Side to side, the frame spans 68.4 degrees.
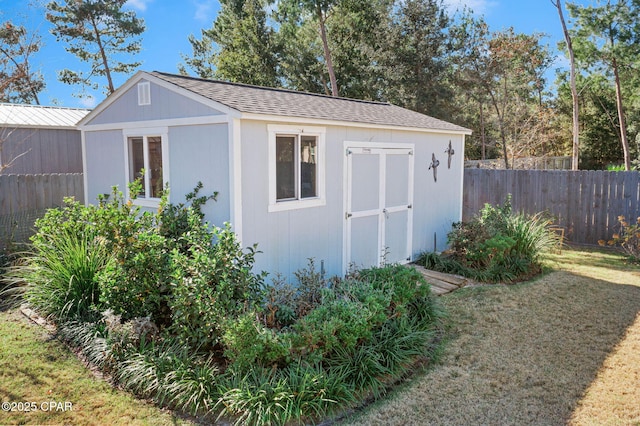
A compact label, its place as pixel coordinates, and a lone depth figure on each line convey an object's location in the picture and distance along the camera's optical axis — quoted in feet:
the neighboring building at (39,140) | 38.78
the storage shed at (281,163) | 18.61
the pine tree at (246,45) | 73.31
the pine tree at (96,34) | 65.63
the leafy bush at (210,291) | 14.07
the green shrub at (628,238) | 29.60
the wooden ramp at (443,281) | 22.75
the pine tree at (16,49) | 32.81
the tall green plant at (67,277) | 17.38
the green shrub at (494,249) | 24.98
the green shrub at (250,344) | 13.03
